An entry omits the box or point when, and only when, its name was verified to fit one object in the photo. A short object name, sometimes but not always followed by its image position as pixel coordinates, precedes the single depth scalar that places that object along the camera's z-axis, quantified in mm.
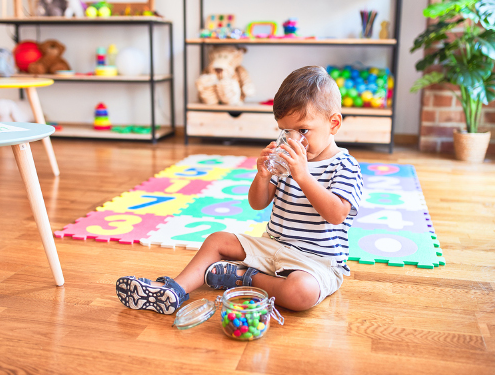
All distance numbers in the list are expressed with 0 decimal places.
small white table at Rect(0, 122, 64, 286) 1146
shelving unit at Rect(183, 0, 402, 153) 2938
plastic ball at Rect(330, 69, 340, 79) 3061
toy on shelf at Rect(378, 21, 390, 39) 3047
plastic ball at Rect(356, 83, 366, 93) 2998
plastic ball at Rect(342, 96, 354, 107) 3020
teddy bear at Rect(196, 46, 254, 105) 3096
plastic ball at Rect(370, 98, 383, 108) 2975
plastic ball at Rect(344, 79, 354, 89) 3010
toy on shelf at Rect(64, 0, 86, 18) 3248
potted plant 2525
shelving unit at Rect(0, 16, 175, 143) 3168
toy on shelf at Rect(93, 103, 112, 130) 3418
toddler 1085
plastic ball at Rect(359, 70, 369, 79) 3033
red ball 3340
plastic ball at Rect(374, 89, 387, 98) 2975
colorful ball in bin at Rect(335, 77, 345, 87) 3035
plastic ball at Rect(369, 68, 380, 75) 3029
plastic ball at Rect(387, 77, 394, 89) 3041
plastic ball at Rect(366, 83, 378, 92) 2996
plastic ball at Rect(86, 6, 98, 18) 3217
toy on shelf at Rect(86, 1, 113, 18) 3222
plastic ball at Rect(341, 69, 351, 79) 3053
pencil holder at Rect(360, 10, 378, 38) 2977
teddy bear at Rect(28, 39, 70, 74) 3329
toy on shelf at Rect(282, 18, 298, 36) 3064
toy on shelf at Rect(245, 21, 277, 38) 3240
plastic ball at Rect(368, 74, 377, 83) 3011
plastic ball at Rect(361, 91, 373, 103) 2977
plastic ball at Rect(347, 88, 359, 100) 3002
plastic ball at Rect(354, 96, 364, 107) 3008
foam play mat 1518
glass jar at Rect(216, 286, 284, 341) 994
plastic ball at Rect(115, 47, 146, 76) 3303
